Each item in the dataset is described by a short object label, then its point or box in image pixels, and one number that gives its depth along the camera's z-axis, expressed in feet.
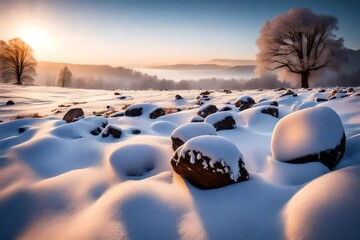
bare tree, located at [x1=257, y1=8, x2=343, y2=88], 61.21
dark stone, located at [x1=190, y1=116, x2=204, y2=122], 19.10
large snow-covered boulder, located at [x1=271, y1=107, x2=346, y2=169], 8.73
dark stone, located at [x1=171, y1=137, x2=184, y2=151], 11.24
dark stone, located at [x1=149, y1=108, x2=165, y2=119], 24.52
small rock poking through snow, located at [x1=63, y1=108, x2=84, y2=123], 24.62
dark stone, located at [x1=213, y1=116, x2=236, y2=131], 17.08
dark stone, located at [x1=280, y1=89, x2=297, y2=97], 32.73
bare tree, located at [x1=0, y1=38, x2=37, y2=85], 108.06
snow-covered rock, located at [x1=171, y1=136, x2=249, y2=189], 7.89
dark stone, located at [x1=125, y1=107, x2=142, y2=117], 24.84
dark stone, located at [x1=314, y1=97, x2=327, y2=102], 26.51
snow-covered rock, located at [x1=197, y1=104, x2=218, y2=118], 22.99
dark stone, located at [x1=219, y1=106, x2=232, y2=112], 24.40
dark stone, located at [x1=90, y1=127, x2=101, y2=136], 16.72
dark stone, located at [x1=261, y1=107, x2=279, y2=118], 20.45
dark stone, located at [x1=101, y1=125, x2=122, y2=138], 15.14
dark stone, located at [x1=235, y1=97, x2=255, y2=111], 26.08
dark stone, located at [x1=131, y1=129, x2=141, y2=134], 17.67
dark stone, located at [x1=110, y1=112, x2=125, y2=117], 25.39
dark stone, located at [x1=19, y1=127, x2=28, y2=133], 17.82
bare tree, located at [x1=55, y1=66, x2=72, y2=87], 159.33
